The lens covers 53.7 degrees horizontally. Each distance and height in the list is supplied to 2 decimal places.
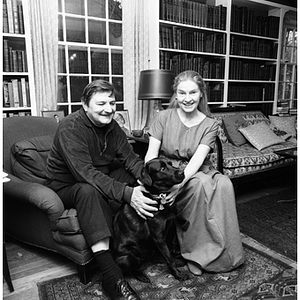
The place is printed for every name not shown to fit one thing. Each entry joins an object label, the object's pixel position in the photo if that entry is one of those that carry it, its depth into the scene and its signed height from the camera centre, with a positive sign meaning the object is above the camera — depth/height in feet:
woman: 5.67 -1.72
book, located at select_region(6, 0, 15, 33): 8.12 +2.18
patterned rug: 5.08 -3.34
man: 4.94 -1.43
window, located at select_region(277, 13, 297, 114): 14.55 +1.56
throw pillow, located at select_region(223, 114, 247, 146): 10.93 -1.14
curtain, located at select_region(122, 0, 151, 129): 10.06 +1.72
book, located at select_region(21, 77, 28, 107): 8.67 +0.14
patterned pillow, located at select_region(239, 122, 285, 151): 10.51 -1.38
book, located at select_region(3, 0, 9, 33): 8.08 +2.11
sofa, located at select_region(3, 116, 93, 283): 5.21 -1.83
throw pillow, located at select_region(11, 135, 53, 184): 6.21 -1.35
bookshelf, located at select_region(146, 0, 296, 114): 10.88 +2.14
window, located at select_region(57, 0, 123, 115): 9.50 +1.69
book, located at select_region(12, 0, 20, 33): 8.21 +2.21
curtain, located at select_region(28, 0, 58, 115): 8.48 +1.38
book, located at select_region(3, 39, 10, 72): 8.32 +1.16
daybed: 9.21 -1.62
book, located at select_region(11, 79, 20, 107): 8.57 +0.14
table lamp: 9.23 +0.41
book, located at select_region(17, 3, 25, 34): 8.31 +2.19
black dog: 5.14 -2.36
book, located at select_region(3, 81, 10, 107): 8.53 +0.02
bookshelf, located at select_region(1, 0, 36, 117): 8.23 +0.99
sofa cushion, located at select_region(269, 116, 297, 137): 12.19 -1.05
